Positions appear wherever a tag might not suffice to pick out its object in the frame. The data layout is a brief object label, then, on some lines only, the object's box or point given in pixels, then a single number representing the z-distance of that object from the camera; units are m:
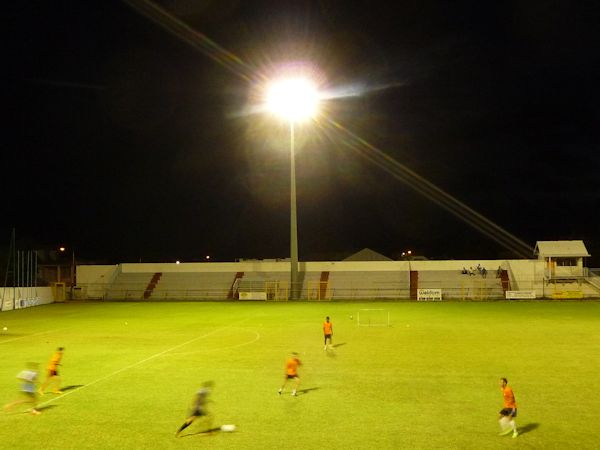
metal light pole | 52.03
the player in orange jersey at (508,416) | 11.46
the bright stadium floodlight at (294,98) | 46.44
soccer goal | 32.81
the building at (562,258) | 57.50
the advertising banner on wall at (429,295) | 54.16
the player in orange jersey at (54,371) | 15.59
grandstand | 57.28
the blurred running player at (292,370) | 14.96
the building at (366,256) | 86.45
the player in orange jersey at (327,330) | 22.69
